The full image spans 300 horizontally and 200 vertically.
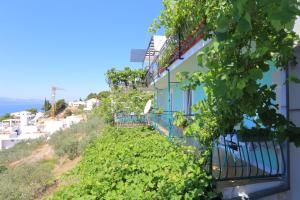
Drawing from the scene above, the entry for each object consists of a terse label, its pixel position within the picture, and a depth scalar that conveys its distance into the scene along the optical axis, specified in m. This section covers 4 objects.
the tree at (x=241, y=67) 1.45
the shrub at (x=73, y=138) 14.92
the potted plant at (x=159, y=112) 12.37
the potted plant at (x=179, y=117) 3.89
